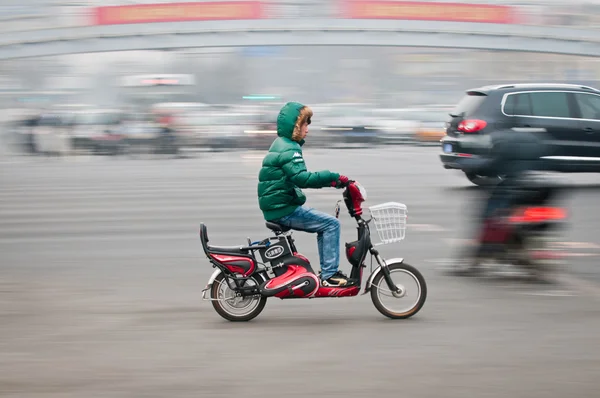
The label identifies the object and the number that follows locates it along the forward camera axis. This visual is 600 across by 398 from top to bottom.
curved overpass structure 63.00
